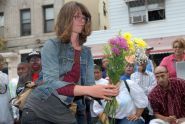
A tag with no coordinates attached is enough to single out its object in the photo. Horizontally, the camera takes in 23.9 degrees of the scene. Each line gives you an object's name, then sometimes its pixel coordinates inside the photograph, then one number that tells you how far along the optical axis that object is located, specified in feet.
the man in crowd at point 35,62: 21.11
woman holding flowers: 9.26
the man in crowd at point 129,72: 23.13
